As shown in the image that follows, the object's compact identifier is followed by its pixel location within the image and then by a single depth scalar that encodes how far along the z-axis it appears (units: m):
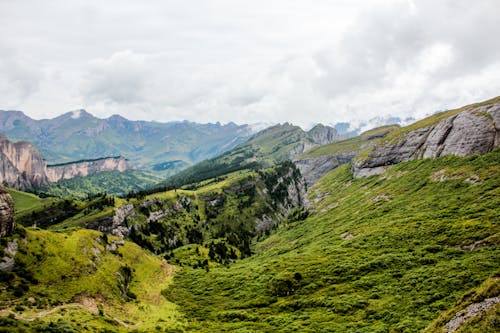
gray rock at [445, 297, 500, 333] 42.73
